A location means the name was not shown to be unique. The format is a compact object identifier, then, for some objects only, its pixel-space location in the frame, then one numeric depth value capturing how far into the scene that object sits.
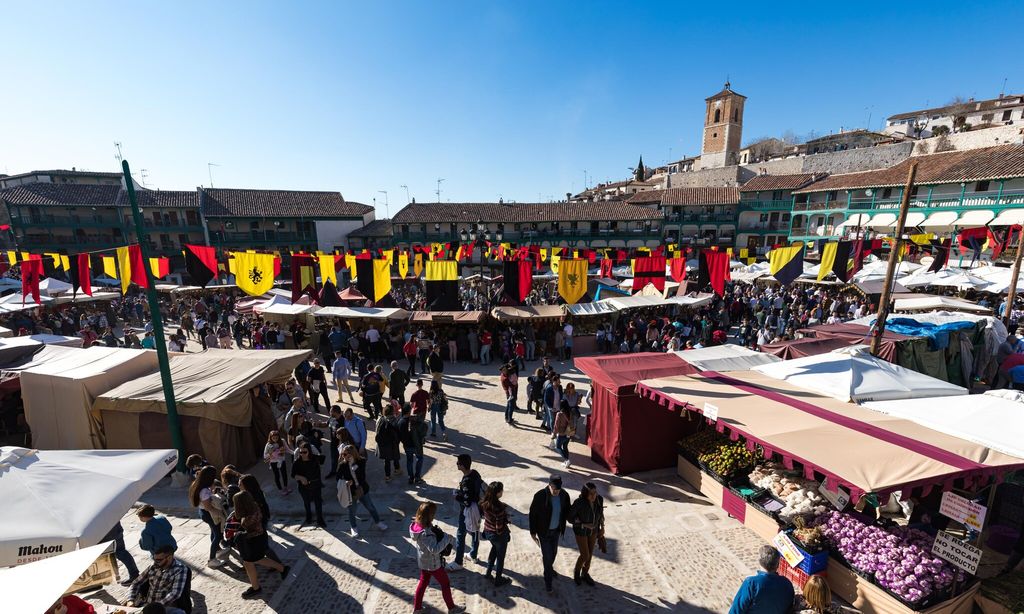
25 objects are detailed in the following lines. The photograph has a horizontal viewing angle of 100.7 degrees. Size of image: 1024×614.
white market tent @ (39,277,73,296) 19.20
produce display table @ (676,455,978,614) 4.52
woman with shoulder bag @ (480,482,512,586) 4.92
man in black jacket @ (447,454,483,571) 5.30
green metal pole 6.71
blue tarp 10.22
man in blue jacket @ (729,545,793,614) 3.84
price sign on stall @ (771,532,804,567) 5.04
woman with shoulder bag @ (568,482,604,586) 4.99
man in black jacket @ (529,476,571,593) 4.94
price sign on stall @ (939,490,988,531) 4.51
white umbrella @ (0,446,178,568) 3.94
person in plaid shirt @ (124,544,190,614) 4.22
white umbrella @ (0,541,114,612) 2.90
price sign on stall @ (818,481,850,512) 5.45
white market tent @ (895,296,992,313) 13.45
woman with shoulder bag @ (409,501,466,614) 4.54
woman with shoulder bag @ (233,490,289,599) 4.90
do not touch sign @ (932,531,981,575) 4.35
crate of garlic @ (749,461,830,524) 5.57
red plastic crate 5.12
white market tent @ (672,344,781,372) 8.23
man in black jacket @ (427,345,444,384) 10.57
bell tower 52.25
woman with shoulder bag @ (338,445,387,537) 5.98
